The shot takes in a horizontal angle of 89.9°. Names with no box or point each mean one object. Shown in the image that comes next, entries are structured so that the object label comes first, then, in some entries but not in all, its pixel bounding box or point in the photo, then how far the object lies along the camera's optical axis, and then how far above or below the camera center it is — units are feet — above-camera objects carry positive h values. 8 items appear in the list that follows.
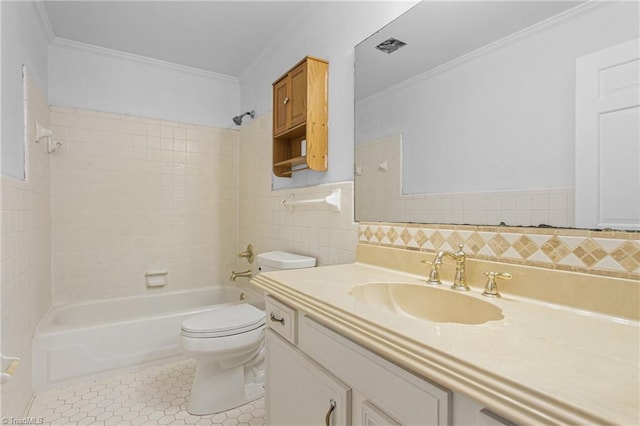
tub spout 8.36 -1.66
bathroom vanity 1.50 -0.87
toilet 5.52 -2.45
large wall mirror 2.73 +1.10
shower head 9.19 +2.78
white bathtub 6.26 -2.72
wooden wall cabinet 5.83 +1.96
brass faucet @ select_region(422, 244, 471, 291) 3.44 -0.58
